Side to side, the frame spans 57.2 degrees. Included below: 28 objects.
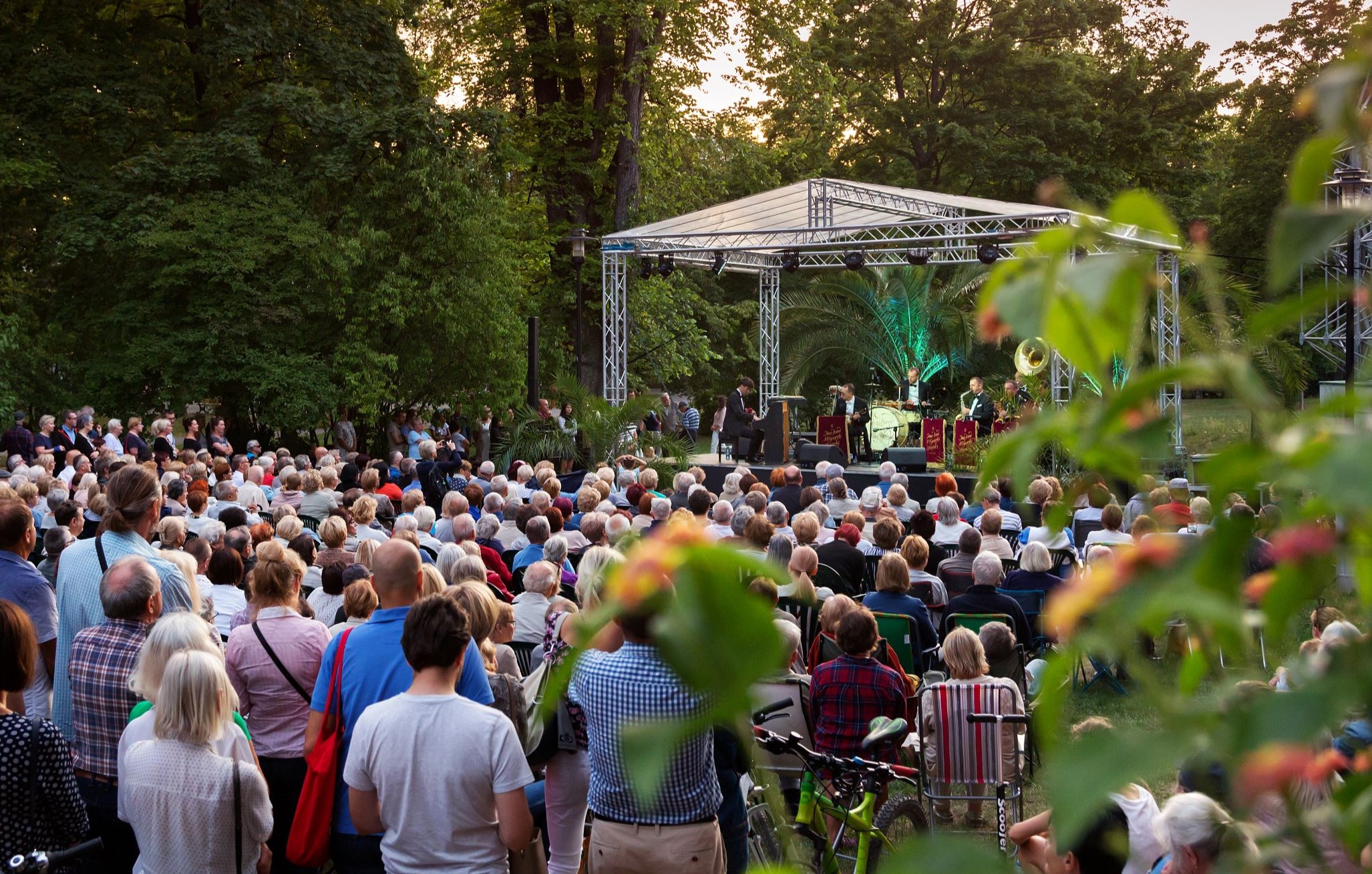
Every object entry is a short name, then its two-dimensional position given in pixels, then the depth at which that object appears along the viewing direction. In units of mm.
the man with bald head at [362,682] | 3924
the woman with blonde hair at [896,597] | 6520
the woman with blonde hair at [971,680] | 5363
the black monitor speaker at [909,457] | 17438
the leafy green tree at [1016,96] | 30922
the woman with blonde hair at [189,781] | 3652
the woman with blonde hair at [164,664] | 3771
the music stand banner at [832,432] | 19484
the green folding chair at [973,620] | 6887
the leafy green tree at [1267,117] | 32344
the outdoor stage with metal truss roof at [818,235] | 17531
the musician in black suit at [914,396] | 20770
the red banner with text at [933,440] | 18516
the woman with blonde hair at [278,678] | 4551
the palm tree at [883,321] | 28203
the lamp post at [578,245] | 19000
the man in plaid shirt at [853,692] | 5102
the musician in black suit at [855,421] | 19688
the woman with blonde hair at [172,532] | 6777
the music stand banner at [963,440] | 17578
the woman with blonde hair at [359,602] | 4961
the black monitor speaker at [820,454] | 18125
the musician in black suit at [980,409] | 17984
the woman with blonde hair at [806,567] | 6273
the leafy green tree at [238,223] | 18469
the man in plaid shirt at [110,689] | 4211
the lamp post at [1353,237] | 11180
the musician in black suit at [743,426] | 19328
